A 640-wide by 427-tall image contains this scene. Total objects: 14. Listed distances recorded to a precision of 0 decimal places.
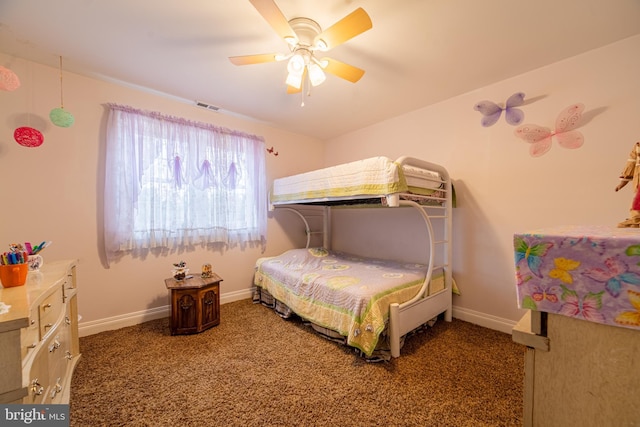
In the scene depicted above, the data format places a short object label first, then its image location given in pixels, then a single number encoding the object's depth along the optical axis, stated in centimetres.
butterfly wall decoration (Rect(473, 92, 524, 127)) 221
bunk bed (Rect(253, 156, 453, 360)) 182
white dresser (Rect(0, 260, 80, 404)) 77
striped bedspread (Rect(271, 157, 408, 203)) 188
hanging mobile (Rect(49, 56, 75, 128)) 192
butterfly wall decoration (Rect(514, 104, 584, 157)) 194
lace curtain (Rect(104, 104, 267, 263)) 236
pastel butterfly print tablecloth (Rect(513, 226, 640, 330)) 53
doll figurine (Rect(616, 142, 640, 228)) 89
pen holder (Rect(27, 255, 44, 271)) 140
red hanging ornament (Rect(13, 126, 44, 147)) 183
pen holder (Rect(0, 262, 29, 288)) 111
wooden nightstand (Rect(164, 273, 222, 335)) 222
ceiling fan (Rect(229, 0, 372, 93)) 131
